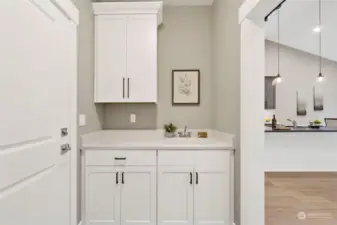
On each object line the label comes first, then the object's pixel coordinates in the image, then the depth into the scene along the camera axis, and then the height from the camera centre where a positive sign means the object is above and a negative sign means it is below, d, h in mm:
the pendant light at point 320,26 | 4756 +1892
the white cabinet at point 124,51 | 2977 +741
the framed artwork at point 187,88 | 3328 +346
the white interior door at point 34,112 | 1325 +13
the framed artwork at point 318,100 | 7418 +428
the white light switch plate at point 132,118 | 3316 -49
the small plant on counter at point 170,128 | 3262 -177
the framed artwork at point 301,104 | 7391 +309
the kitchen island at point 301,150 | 4801 -676
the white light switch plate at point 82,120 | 2490 -60
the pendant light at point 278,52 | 5296 +1788
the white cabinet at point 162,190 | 2545 -760
